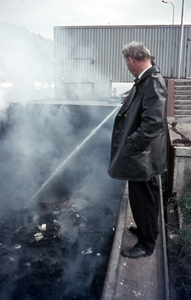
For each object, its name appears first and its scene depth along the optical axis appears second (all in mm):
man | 1763
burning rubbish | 2318
